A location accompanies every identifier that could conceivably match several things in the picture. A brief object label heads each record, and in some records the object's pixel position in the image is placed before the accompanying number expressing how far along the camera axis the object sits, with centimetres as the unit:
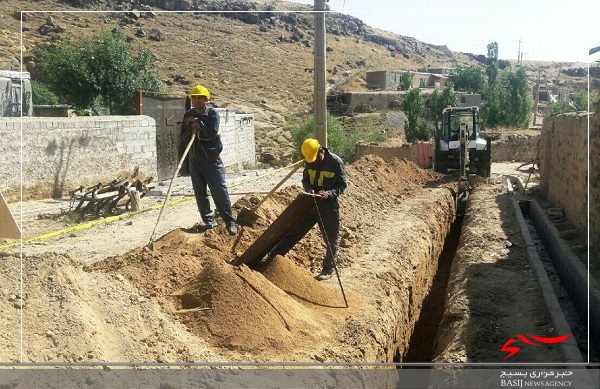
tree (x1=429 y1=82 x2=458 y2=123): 3522
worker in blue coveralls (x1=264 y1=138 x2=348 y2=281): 660
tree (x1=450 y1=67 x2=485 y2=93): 5416
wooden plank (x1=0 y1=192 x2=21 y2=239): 430
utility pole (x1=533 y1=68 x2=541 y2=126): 4625
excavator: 1789
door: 1673
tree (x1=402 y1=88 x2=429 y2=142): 3119
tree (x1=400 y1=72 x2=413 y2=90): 4905
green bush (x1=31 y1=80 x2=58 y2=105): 2802
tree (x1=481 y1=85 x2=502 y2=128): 4072
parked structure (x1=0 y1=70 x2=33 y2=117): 1862
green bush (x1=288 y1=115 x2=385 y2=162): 2206
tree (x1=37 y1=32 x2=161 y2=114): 2603
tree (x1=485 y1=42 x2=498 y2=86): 5992
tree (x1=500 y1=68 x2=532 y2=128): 4109
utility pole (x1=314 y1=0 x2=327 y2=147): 1199
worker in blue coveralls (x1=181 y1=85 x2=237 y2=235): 748
